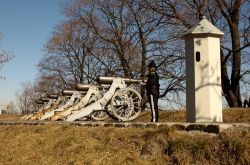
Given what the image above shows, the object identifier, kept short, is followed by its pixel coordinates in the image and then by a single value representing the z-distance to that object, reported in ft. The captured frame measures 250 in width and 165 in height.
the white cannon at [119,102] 44.98
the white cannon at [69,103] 65.40
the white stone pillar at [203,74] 31.58
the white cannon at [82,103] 51.09
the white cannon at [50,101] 68.58
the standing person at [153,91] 37.68
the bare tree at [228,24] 74.49
